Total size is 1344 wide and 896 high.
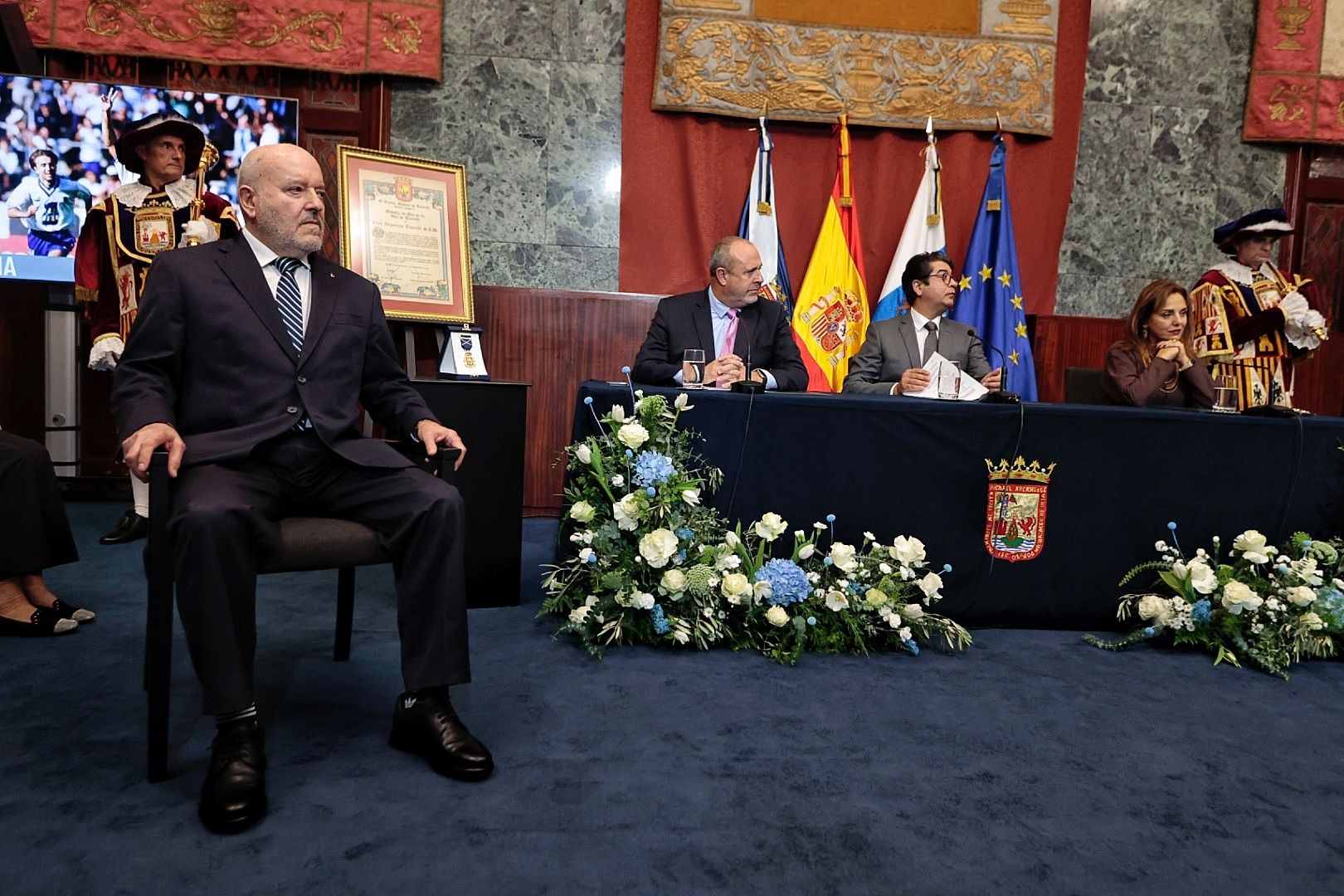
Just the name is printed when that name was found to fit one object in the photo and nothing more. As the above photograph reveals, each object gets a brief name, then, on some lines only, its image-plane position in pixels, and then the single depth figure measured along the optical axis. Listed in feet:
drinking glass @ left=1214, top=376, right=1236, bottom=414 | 9.75
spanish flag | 15.46
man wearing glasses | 11.82
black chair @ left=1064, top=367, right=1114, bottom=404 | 11.54
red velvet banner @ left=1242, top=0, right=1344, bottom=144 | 16.19
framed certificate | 12.10
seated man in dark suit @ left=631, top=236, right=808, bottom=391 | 11.31
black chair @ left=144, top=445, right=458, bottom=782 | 5.46
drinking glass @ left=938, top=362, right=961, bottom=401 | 10.05
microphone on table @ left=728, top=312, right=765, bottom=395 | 9.09
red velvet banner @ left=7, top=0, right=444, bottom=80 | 14.53
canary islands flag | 15.56
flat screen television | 13.96
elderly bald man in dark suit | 5.40
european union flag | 15.38
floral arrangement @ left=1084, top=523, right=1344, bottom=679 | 8.82
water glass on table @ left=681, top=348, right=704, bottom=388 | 9.32
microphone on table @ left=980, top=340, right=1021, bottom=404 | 9.25
